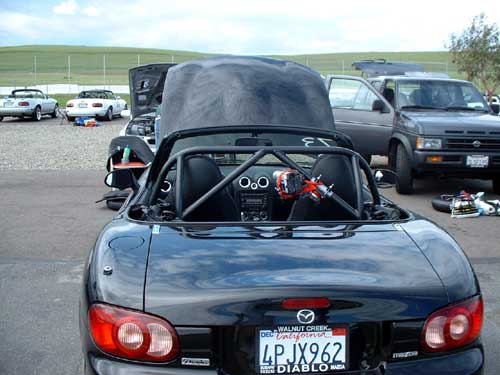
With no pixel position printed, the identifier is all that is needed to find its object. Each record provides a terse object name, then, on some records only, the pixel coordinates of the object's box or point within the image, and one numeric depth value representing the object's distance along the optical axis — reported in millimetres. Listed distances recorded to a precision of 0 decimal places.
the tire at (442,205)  8422
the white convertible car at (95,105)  24562
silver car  24719
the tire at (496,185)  9852
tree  25844
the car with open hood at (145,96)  11328
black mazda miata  2301
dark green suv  9148
